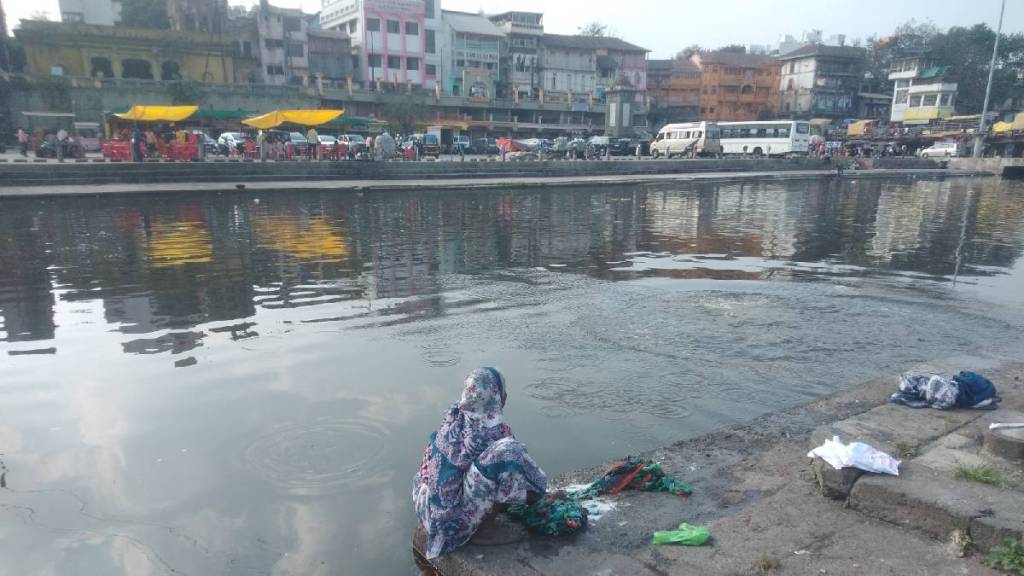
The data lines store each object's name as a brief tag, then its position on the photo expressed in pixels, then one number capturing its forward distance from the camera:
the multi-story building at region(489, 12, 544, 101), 57.34
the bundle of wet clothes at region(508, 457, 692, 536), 3.21
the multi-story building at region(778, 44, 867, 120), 63.88
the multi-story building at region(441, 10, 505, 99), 55.09
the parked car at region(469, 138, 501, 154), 41.19
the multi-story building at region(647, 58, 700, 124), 63.94
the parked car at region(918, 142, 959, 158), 47.03
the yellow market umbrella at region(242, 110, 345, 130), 26.73
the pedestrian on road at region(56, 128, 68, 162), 23.12
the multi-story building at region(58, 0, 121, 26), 43.97
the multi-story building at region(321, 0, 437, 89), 51.06
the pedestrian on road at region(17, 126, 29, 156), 28.73
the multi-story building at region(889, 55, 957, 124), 58.44
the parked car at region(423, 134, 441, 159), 35.69
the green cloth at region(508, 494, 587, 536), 3.20
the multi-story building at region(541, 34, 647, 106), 58.84
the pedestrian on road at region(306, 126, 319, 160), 27.82
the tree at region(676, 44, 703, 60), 76.15
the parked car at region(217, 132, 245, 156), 29.49
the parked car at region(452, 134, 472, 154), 39.85
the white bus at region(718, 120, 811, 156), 40.06
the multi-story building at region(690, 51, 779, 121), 63.25
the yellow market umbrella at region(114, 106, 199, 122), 26.02
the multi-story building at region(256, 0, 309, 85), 46.88
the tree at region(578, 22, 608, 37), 77.69
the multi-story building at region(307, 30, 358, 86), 49.81
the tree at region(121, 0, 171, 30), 45.72
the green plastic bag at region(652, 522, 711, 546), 3.11
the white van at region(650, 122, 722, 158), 40.38
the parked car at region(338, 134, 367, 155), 28.50
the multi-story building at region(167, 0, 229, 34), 44.66
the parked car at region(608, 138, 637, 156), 41.81
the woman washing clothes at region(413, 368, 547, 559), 3.09
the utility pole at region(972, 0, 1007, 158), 43.50
